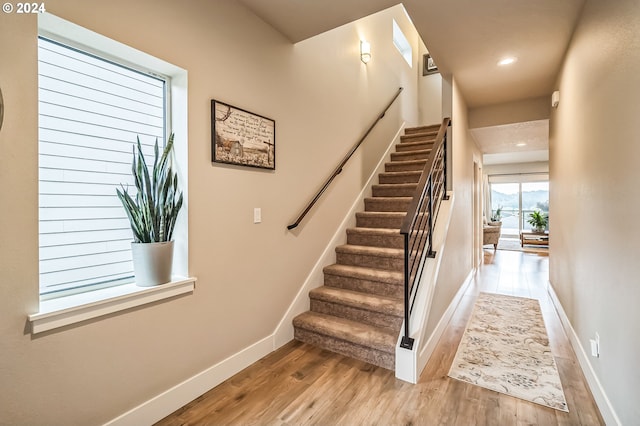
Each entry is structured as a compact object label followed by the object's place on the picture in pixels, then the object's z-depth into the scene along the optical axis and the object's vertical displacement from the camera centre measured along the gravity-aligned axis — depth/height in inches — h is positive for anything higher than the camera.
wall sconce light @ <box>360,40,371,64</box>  149.7 +78.4
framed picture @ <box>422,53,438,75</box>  249.1 +118.6
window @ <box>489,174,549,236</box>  394.3 +20.4
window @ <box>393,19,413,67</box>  206.2 +120.0
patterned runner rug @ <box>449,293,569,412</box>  78.4 -43.8
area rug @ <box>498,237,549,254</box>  324.6 -37.5
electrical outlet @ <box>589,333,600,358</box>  73.7 -32.5
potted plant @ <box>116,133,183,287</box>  63.3 -0.3
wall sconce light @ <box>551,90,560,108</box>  125.0 +47.0
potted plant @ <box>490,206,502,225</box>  399.5 -3.4
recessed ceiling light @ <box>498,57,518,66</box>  119.0 +59.0
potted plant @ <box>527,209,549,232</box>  339.9 -8.9
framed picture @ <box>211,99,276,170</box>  77.9 +20.9
